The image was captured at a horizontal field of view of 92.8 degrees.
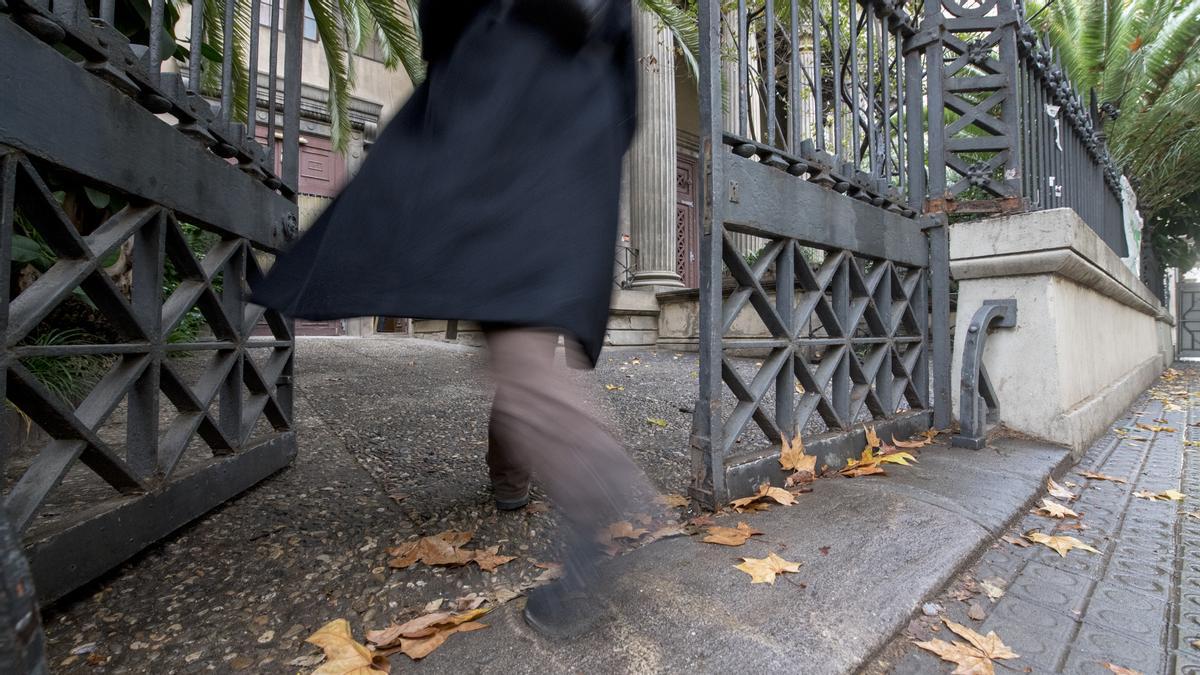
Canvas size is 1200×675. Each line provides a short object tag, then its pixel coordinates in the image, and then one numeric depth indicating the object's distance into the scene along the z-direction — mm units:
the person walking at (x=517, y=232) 1138
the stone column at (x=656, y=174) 8727
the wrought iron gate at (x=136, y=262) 1153
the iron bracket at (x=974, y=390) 2740
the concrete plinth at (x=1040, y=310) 2875
